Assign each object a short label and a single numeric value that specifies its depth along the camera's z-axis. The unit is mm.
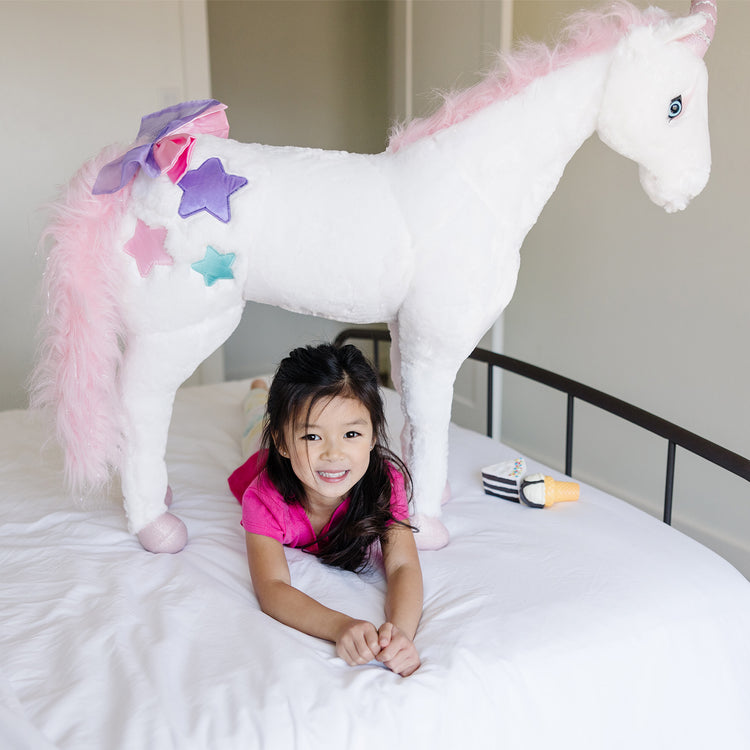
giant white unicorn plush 962
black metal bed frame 1078
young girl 963
